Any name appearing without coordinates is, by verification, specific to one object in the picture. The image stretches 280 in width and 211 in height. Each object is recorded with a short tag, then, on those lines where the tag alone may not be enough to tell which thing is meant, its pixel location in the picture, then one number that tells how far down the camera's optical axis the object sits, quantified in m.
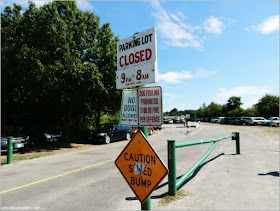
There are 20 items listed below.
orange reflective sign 2.94
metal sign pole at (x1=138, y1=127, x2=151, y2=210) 3.01
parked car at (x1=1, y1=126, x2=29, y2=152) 11.61
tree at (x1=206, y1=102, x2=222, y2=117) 73.38
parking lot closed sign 3.13
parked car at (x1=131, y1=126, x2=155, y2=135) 23.99
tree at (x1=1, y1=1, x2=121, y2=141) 12.80
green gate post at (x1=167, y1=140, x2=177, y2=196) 4.71
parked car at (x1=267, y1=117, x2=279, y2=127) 32.94
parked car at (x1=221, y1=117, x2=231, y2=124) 47.98
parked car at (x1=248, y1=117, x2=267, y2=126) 36.90
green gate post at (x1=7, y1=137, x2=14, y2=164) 9.21
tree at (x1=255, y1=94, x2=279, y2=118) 44.50
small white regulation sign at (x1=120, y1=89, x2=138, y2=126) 3.34
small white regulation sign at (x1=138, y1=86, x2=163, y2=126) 3.15
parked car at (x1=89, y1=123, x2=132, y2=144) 16.55
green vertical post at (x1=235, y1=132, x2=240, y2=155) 9.95
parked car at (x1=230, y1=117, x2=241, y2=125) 42.98
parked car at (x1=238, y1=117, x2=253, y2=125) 39.93
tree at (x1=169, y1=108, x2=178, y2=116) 166.50
